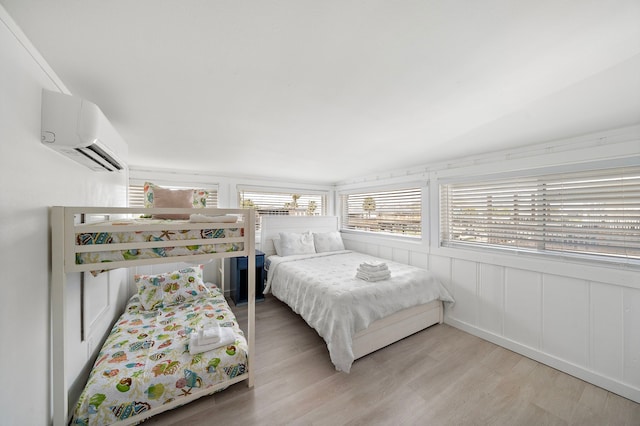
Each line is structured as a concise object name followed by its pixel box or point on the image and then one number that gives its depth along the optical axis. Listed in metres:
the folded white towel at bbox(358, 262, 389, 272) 2.47
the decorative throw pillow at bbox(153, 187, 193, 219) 2.22
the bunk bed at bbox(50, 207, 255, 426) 1.14
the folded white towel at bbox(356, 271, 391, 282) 2.43
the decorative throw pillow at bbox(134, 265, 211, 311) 2.44
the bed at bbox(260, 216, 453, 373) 1.99
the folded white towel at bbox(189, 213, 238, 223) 1.59
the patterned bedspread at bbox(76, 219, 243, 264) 1.28
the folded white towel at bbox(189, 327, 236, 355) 1.66
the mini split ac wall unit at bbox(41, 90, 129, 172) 1.05
